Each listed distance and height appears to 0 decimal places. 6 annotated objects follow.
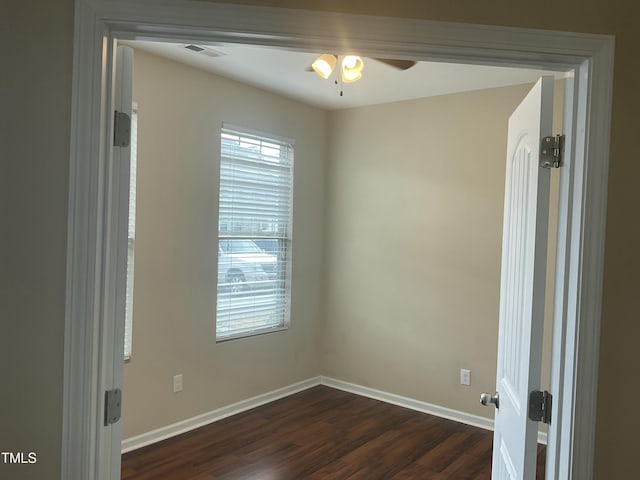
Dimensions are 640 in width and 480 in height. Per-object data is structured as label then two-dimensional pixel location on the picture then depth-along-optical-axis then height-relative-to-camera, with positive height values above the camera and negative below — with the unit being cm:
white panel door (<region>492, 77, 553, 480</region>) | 144 -15
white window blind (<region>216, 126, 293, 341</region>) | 390 -5
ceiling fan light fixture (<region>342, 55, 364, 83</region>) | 268 +89
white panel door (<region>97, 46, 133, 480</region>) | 127 -10
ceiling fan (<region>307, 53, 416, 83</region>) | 262 +88
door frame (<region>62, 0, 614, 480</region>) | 120 +18
